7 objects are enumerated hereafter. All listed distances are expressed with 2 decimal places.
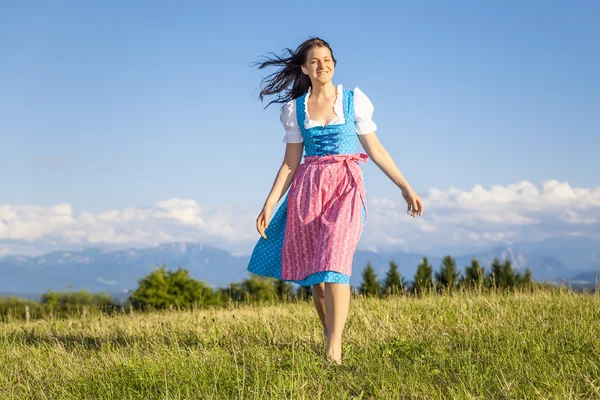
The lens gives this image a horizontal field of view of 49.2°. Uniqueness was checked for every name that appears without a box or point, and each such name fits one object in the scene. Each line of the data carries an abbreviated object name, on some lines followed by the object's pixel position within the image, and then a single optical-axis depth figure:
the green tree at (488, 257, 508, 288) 34.66
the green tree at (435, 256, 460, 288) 32.25
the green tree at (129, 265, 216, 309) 25.94
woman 5.11
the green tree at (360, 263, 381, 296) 35.50
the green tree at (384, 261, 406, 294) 30.59
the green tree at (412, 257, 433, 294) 30.27
